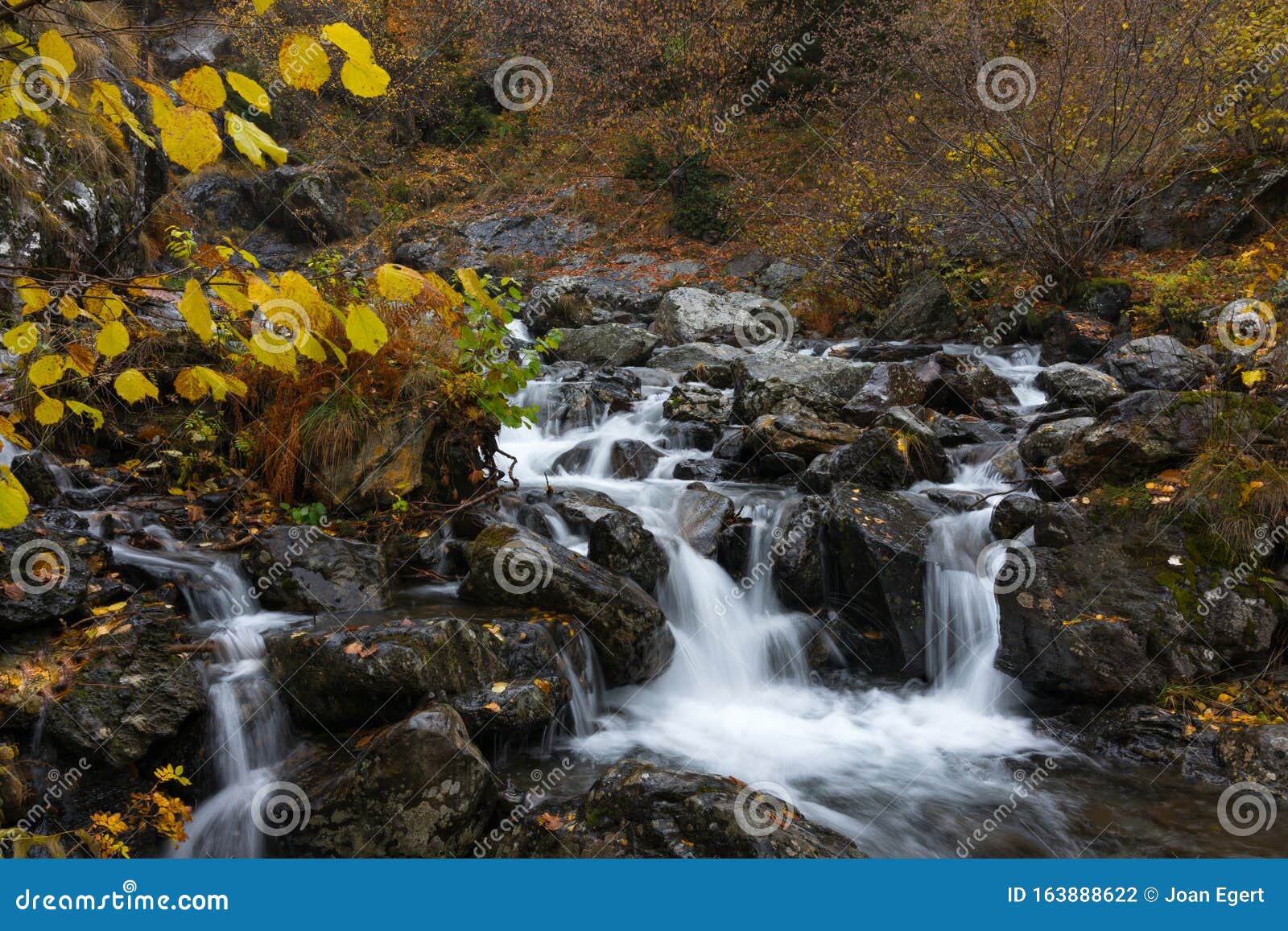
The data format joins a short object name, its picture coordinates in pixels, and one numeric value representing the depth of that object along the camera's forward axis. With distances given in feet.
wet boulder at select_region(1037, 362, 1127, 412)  27.30
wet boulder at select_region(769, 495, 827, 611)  20.02
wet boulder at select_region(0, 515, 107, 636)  12.78
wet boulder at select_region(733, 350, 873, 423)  28.40
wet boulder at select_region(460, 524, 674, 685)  16.61
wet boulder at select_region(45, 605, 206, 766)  11.42
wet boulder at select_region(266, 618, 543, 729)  13.24
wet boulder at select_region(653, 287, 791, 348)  43.32
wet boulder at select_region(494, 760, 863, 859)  10.11
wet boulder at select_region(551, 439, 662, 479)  27.14
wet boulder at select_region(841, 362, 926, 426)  28.09
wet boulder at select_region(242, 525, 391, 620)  15.89
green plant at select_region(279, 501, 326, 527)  18.10
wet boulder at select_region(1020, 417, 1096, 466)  22.94
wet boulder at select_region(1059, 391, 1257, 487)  18.04
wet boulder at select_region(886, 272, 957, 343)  41.14
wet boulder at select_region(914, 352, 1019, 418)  29.81
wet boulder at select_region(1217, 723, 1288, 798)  13.10
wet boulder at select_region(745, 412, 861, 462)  25.26
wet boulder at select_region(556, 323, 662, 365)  40.55
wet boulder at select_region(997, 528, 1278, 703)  15.51
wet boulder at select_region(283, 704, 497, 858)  10.99
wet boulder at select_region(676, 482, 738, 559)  21.42
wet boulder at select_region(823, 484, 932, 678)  18.45
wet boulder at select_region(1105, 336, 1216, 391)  26.66
